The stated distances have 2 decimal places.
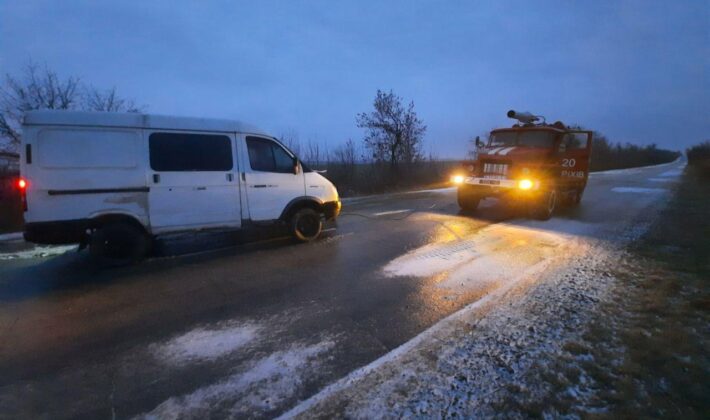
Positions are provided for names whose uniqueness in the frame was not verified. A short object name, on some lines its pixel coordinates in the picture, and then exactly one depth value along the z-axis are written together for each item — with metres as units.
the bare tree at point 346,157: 19.44
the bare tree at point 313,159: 19.09
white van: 4.81
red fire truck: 9.07
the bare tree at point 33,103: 12.65
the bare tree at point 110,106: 14.43
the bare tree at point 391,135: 21.78
